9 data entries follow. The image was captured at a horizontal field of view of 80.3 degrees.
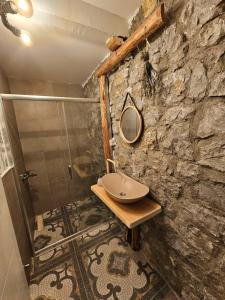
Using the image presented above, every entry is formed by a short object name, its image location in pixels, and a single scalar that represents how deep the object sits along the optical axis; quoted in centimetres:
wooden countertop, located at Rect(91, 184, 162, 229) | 104
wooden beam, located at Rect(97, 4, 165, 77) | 86
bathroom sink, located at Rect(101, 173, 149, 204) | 113
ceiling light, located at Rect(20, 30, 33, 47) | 102
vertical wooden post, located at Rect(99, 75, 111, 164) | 171
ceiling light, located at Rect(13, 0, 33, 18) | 76
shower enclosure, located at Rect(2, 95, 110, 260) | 206
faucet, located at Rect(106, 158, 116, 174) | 178
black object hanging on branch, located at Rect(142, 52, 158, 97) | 104
